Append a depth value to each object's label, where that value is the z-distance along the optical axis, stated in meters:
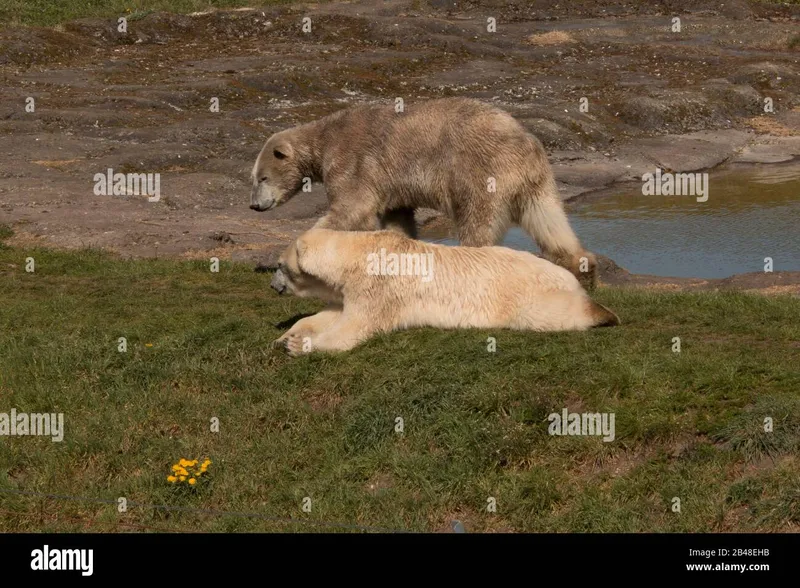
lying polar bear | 17.55
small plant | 15.20
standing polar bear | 21.75
